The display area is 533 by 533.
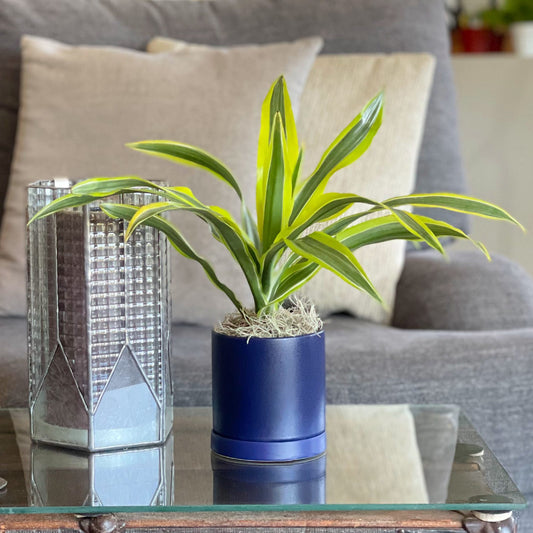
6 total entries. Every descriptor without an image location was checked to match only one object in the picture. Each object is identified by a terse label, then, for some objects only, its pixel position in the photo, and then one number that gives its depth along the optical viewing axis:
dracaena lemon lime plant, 2.14
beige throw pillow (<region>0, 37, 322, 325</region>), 2.87
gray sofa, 2.60
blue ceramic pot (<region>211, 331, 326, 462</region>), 2.17
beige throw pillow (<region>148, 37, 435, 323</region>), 2.95
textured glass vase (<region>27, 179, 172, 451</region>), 2.21
